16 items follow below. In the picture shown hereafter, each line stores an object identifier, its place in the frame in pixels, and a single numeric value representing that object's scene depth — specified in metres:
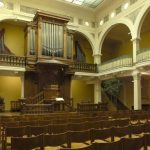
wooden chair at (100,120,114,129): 4.07
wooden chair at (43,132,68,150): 2.63
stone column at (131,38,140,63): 10.90
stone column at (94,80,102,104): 13.62
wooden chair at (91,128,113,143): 3.03
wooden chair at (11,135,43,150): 2.42
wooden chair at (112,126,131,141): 3.21
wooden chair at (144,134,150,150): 2.51
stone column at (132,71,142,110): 10.70
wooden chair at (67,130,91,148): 2.84
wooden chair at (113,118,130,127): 4.32
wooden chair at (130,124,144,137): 3.46
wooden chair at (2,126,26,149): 3.30
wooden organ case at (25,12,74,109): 11.09
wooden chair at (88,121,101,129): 3.90
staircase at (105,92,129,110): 14.65
